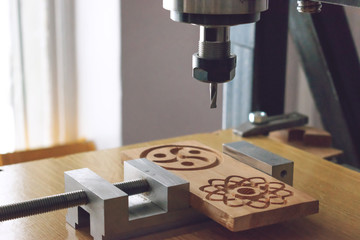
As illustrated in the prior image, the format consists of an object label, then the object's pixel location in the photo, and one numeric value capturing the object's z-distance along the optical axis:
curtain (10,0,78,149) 1.20
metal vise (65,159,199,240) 0.56
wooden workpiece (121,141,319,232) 0.57
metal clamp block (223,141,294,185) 0.63
